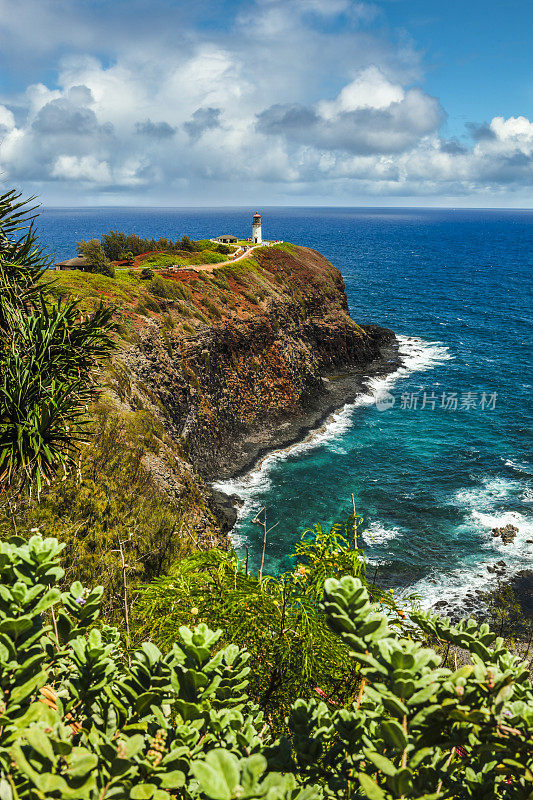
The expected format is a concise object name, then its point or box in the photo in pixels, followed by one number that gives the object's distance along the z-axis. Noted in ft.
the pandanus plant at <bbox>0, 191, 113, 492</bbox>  36.78
